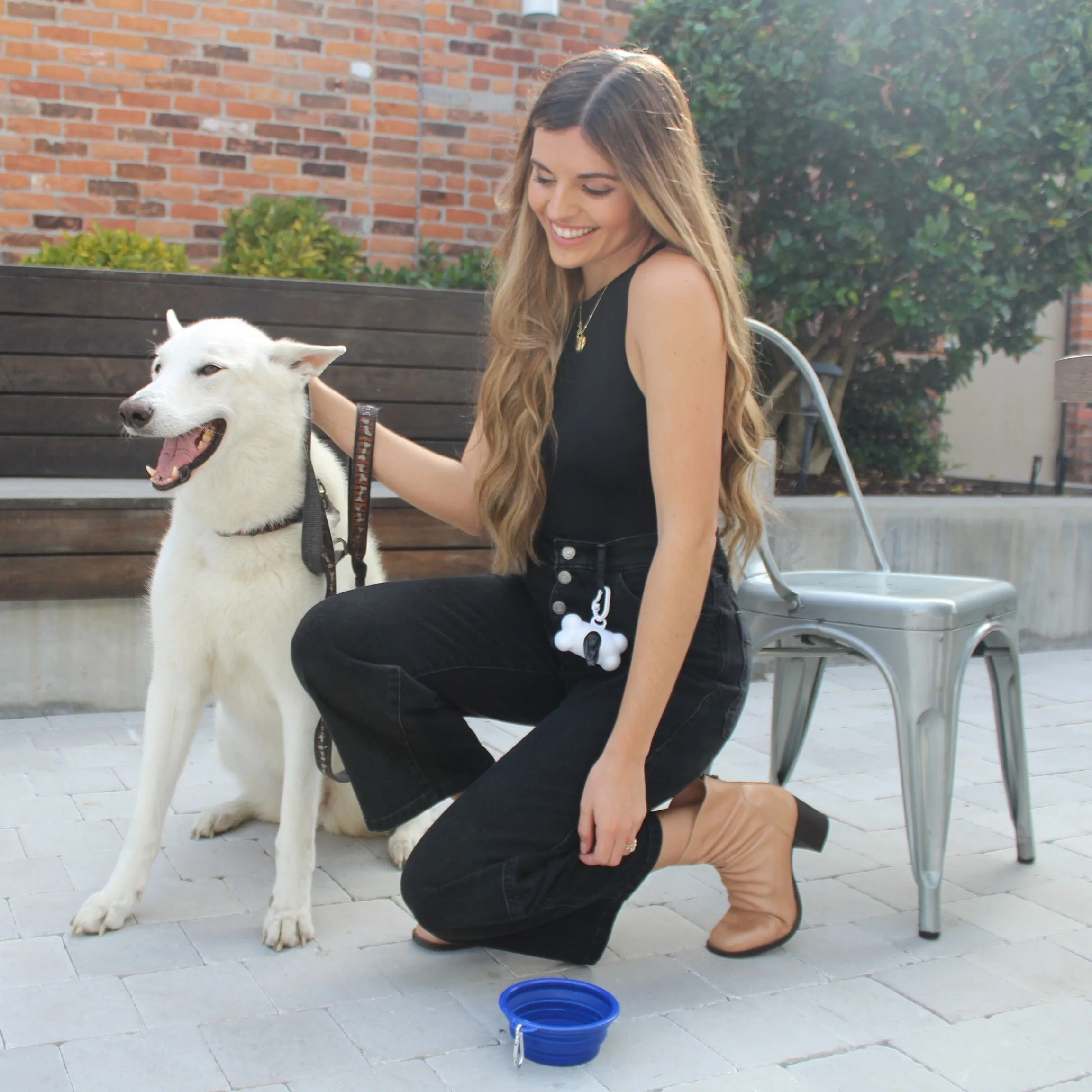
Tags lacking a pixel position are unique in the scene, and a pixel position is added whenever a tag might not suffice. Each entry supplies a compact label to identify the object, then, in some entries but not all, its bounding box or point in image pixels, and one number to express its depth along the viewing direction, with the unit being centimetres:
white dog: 224
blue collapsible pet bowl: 177
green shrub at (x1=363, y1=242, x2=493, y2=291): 534
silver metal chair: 229
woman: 192
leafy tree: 481
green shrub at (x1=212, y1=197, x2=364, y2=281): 498
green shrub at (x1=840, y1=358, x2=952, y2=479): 616
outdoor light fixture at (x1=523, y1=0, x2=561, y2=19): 593
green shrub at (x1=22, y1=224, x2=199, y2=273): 455
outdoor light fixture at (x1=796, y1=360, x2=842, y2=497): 516
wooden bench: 355
